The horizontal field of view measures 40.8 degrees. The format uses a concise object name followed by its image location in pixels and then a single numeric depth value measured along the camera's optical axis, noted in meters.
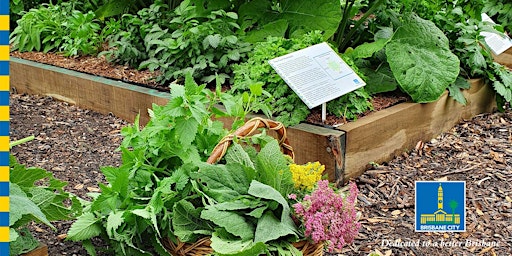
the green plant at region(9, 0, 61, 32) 6.00
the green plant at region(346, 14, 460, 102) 3.83
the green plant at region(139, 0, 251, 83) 4.00
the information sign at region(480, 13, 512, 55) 4.84
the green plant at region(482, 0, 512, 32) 6.11
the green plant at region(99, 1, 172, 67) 4.58
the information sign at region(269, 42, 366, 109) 3.38
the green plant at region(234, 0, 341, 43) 4.07
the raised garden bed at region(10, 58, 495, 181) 3.28
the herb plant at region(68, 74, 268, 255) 2.34
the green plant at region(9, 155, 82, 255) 2.13
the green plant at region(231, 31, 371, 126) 3.46
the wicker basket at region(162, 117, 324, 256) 2.30
